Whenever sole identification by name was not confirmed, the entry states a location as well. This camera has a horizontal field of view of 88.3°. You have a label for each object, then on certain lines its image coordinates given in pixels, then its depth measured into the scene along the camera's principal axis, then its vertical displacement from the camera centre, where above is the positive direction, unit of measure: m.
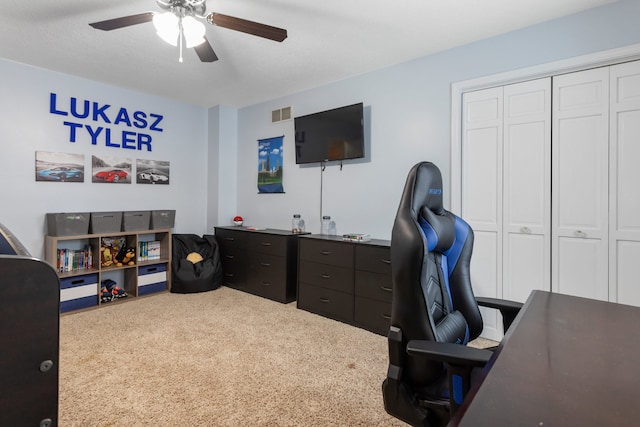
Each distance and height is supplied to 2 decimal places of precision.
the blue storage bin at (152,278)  3.88 -0.81
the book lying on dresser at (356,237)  3.20 -0.25
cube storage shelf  3.33 -0.66
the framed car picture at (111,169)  3.78 +0.48
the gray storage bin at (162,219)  4.00 -0.10
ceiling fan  1.98 +1.16
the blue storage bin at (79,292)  3.29 -0.84
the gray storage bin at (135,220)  3.76 -0.11
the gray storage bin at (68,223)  3.29 -0.13
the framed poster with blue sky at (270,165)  4.31 +0.62
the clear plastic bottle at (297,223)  4.06 -0.14
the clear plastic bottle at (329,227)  3.75 -0.17
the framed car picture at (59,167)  3.40 +0.46
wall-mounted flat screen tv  3.37 +0.84
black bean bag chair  4.06 -0.69
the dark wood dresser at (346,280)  2.93 -0.66
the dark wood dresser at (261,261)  3.75 -0.60
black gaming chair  1.00 -0.39
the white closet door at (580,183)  2.33 +0.22
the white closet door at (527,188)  2.54 +0.20
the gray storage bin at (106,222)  3.51 -0.13
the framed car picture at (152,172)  4.15 +0.50
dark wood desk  0.62 -0.38
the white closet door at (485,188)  2.74 +0.21
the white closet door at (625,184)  2.22 +0.20
